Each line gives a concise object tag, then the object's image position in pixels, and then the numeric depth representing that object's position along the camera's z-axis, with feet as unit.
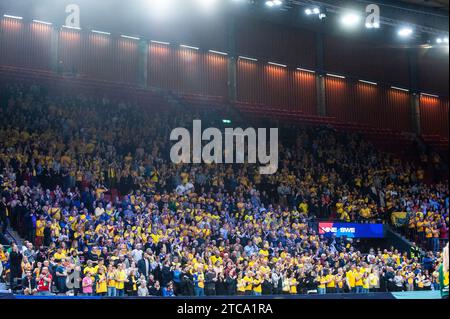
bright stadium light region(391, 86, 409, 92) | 118.89
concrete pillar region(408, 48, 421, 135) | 119.24
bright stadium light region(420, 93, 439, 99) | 121.49
